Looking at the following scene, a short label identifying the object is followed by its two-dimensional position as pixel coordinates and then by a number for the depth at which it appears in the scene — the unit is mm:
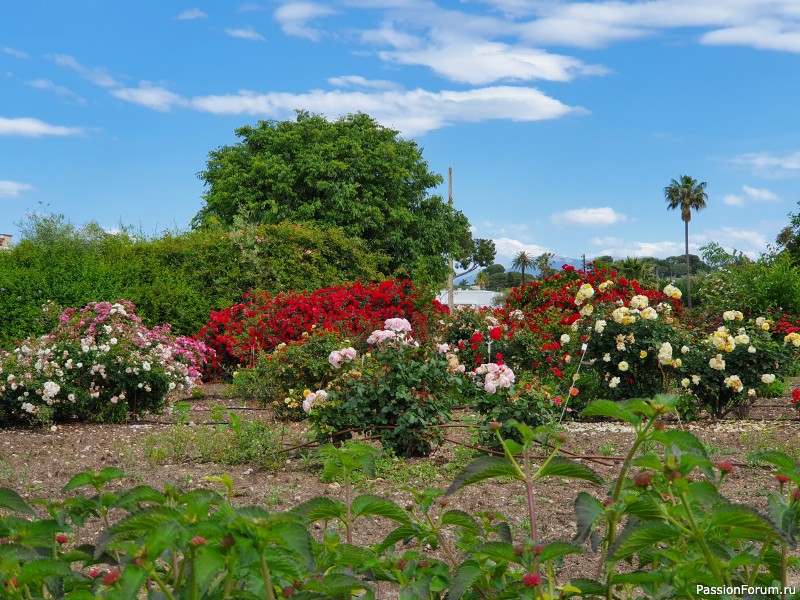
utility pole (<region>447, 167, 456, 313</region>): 33419
